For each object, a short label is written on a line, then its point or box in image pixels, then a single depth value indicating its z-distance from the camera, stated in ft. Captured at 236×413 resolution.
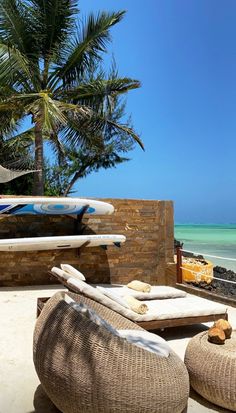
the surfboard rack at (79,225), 24.52
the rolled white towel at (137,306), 13.32
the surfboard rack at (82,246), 23.00
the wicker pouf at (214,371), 8.15
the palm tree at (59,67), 32.99
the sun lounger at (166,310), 12.36
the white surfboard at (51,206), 21.11
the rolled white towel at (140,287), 17.14
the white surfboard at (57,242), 20.69
